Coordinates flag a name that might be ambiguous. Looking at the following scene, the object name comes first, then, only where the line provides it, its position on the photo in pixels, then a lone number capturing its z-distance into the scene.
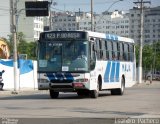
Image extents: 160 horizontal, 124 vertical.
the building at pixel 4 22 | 150.88
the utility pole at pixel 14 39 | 40.62
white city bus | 27.30
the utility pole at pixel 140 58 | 63.86
